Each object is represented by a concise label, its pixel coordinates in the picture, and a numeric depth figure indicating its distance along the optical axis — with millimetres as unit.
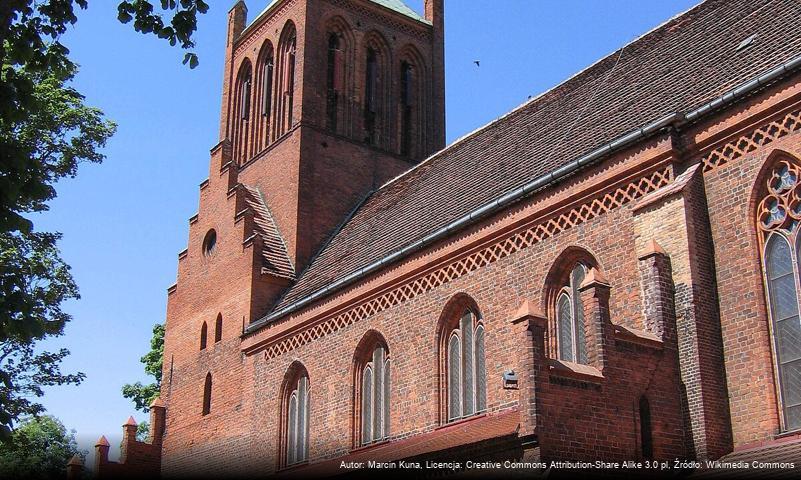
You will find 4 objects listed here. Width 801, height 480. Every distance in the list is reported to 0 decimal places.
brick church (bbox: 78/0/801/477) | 13938
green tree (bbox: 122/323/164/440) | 40162
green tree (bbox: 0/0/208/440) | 10086
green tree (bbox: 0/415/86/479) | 33188
